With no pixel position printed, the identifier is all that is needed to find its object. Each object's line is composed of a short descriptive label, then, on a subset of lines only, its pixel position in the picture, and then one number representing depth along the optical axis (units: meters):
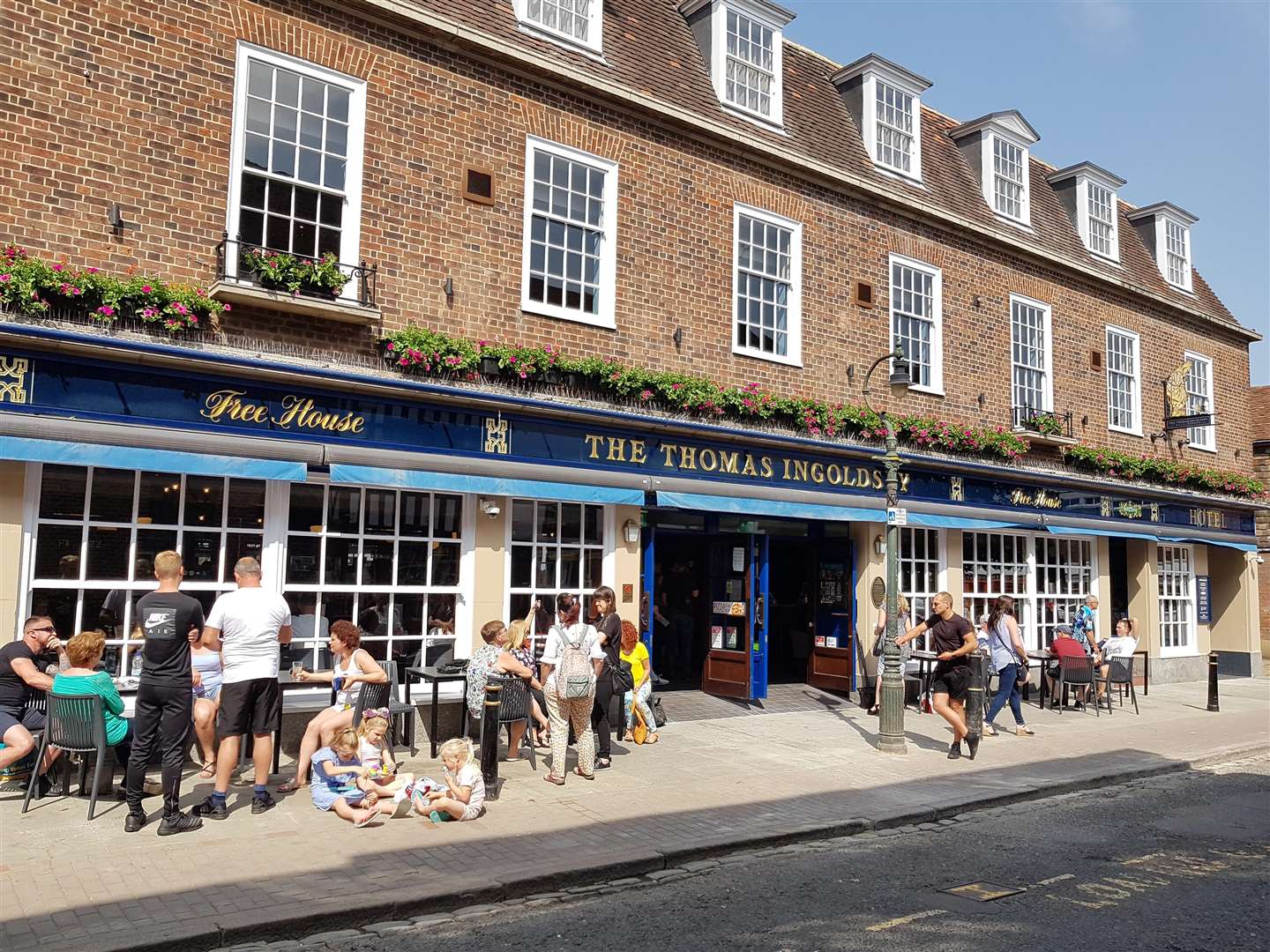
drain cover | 6.20
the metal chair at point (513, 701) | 9.10
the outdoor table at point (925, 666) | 14.46
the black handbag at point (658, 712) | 11.97
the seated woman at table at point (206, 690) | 8.48
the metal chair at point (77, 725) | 7.27
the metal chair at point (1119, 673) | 15.77
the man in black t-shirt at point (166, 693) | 6.96
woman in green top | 7.36
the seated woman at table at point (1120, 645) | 15.97
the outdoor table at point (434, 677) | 9.73
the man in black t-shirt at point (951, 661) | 10.78
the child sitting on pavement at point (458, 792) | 7.57
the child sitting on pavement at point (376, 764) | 7.71
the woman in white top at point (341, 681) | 8.44
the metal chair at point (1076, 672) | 14.97
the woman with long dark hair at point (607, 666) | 9.80
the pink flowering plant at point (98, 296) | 8.50
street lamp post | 11.07
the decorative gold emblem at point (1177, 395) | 21.28
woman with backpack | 8.96
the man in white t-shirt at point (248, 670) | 7.46
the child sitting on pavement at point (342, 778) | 7.63
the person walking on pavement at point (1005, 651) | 12.66
